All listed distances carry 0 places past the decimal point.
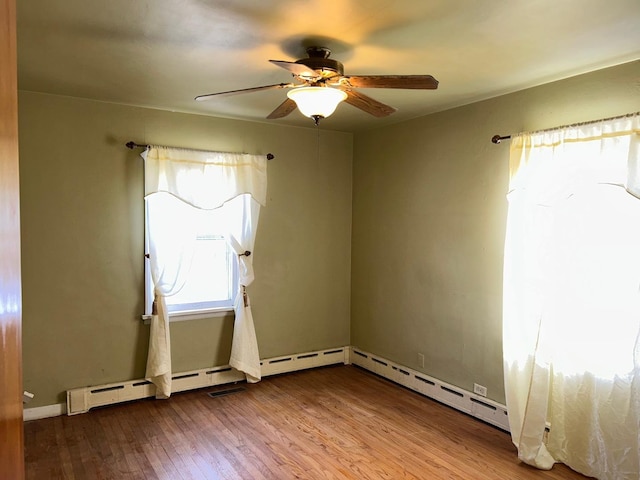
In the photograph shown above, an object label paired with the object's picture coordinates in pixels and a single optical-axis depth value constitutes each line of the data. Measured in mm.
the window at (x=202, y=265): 4051
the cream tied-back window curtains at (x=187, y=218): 3969
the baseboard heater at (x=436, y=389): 3559
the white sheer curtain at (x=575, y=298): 2693
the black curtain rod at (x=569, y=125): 2689
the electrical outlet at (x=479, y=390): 3654
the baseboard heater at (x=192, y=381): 3752
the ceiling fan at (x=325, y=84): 2193
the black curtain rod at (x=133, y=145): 3859
